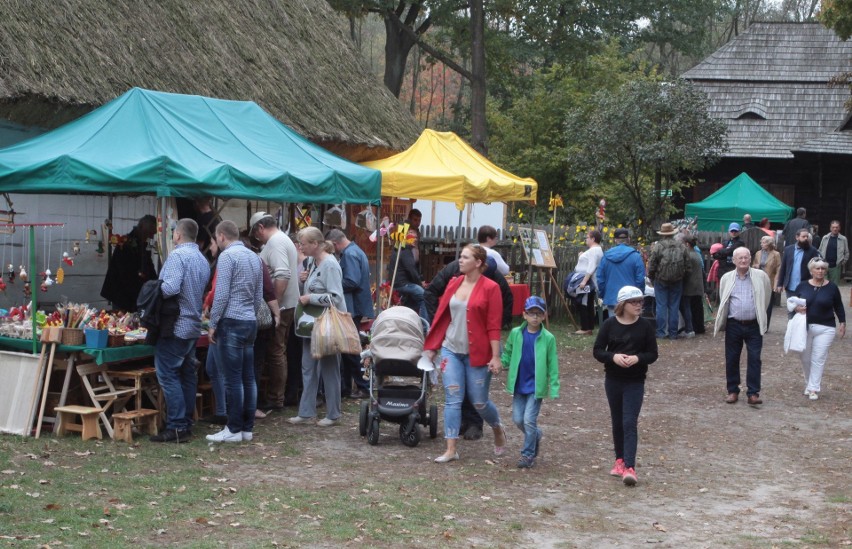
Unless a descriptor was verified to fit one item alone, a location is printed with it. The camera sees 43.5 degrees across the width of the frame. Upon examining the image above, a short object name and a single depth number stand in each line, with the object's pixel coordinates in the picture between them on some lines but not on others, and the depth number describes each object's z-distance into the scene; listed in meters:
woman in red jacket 8.34
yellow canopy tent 14.14
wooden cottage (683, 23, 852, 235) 30.06
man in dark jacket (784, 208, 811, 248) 21.69
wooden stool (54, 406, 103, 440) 8.73
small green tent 27.53
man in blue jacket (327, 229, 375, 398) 10.77
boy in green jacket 8.31
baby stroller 9.11
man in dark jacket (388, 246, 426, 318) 12.72
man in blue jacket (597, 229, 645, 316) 14.41
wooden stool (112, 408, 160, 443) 8.72
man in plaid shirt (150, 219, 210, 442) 8.70
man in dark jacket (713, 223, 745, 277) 19.53
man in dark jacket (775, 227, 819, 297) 16.67
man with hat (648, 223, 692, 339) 16.80
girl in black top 8.04
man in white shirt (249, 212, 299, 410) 9.87
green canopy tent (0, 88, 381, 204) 9.12
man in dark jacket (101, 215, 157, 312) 10.98
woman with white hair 11.97
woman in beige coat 18.59
